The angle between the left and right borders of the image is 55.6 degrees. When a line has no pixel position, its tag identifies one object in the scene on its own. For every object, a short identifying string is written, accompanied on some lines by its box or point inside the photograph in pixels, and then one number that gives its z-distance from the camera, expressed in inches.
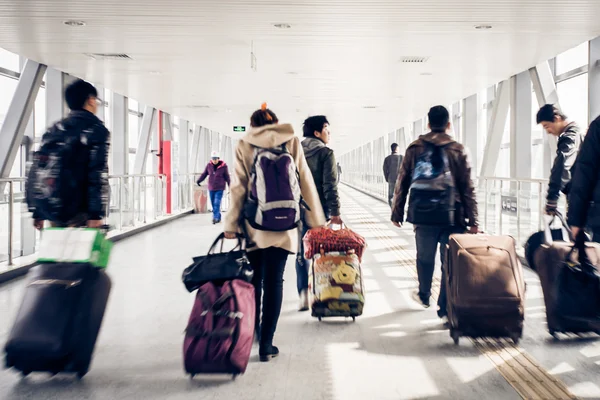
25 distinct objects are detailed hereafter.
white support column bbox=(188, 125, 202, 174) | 959.9
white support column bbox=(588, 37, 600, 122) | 288.8
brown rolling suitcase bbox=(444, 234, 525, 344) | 135.6
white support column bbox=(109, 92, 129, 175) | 541.6
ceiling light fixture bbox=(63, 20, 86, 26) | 256.4
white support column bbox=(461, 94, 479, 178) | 606.5
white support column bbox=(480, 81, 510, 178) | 433.1
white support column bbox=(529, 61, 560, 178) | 341.4
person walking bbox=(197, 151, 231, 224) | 474.6
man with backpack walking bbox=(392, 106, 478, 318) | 155.9
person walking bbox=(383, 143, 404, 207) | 529.3
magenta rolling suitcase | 113.4
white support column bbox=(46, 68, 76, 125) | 389.1
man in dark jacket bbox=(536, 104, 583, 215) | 158.7
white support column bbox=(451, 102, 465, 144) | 682.7
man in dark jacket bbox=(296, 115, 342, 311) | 160.1
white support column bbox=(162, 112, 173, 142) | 675.4
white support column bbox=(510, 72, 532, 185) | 406.3
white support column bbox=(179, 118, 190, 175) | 860.0
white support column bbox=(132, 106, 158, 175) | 589.6
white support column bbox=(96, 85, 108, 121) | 540.4
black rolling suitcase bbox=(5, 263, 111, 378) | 111.9
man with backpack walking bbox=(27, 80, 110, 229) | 121.7
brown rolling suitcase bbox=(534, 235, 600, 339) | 132.7
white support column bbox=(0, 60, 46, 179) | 319.9
